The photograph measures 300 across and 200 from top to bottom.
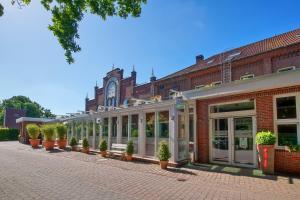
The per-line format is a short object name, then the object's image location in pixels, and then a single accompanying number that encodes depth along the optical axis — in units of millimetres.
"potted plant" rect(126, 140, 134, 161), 11056
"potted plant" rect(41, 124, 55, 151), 16727
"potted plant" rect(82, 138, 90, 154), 14354
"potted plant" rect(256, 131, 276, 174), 7366
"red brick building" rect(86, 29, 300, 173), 7582
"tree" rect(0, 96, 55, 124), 67293
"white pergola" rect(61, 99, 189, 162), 9705
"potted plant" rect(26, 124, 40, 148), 18903
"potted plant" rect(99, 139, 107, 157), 12697
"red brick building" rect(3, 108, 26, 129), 53230
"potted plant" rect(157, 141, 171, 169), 8975
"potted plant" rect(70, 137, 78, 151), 15783
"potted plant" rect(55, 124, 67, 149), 17096
